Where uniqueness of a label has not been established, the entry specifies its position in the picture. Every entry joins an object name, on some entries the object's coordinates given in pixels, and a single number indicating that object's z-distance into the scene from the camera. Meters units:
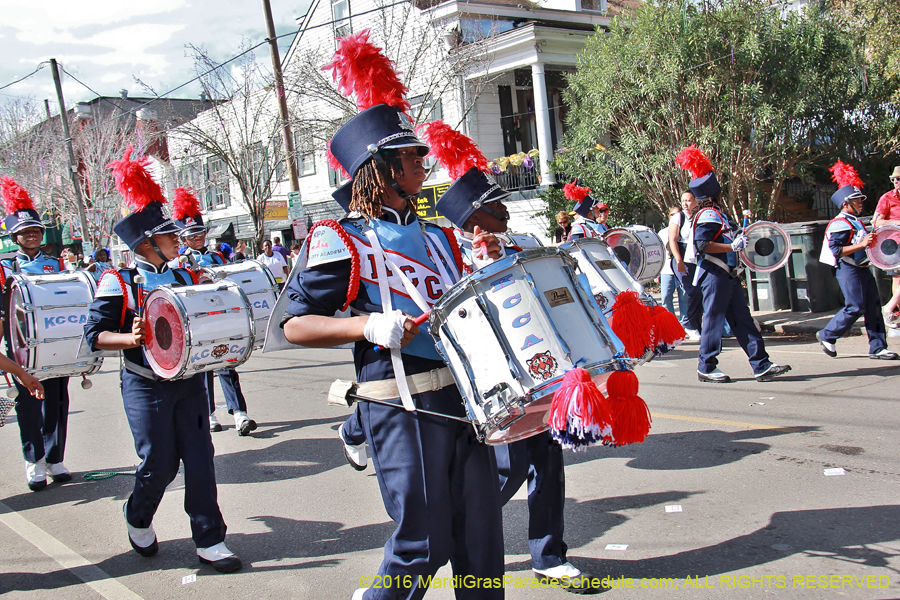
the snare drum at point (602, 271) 4.05
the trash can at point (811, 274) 11.41
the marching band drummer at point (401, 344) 2.67
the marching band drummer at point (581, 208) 8.98
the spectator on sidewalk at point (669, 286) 11.66
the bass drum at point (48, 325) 6.00
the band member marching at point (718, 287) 7.72
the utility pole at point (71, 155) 26.88
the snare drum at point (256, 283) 7.03
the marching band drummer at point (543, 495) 3.66
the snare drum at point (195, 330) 4.30
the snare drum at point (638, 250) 9.76
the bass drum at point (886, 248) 8.23
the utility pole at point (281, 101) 17.98
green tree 15.24
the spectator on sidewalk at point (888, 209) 9.02
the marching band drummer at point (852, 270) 8.26
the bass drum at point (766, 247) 8.82
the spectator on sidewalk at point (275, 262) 15.19
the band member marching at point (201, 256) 7.71
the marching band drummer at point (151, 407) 4.32
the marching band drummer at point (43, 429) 6.30
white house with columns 19.47
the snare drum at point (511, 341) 2.59
